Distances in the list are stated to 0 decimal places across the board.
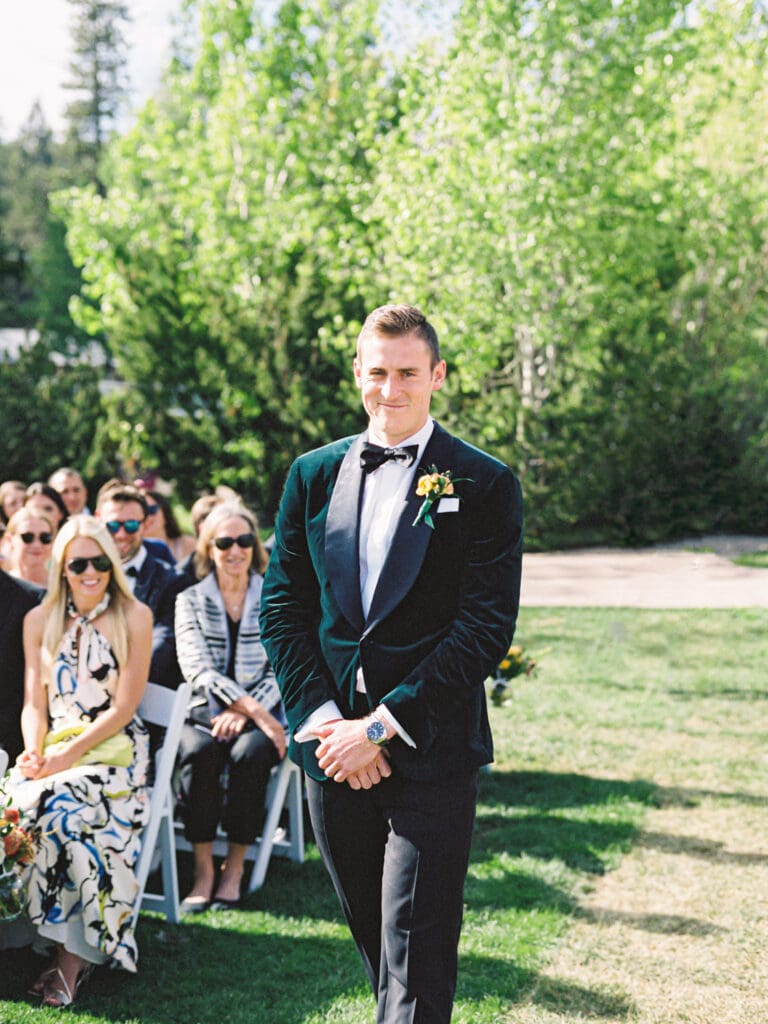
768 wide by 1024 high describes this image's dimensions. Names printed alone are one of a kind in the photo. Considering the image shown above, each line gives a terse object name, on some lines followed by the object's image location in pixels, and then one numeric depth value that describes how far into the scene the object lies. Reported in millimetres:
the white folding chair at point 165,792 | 4816
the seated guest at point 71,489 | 8781
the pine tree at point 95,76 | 60531
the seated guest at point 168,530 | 8453
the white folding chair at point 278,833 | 5434
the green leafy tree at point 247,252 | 21750
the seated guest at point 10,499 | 9078
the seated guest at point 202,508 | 7628
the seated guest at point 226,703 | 5293
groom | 2773
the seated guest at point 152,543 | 7180
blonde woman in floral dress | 4250
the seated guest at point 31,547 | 6605
